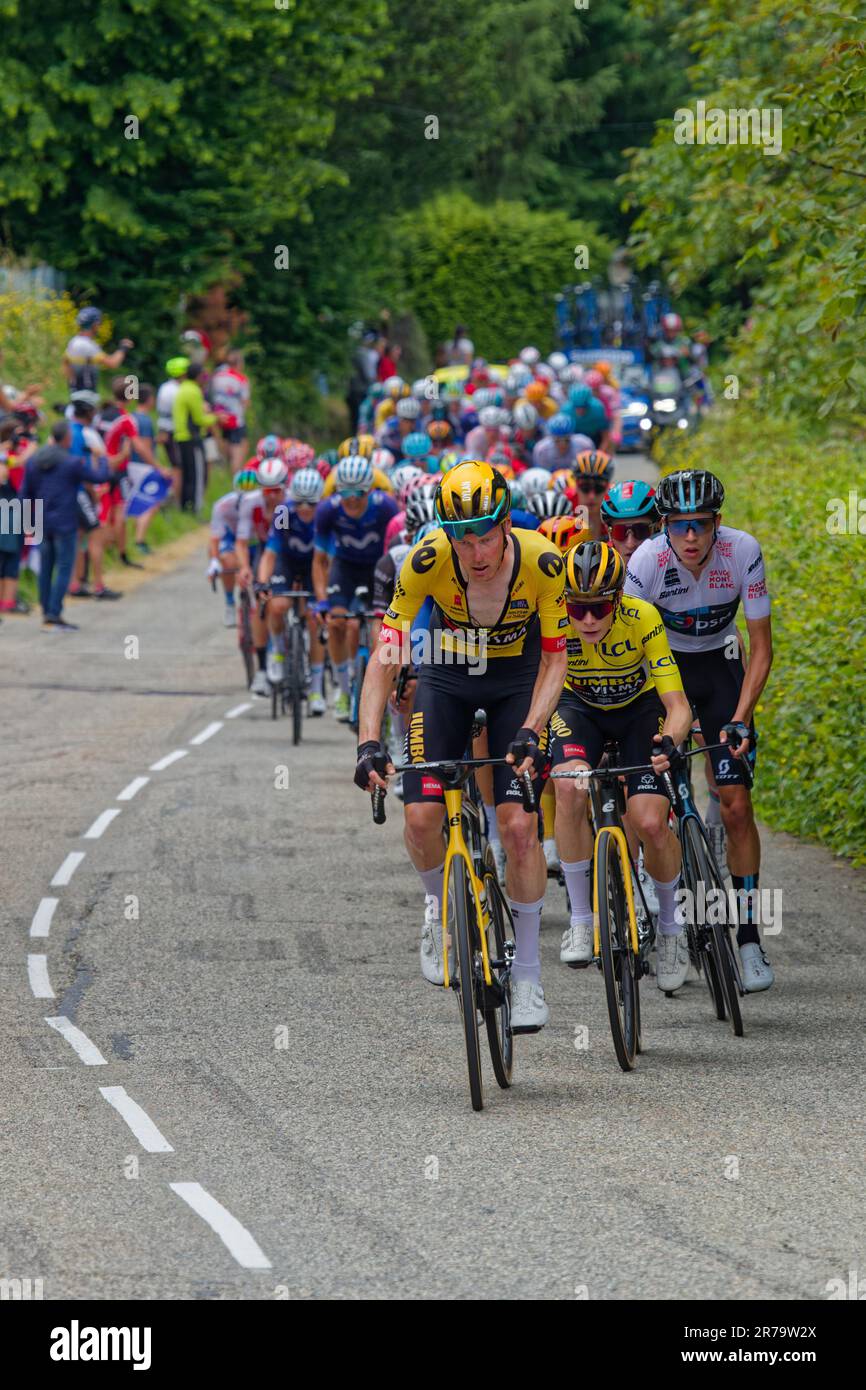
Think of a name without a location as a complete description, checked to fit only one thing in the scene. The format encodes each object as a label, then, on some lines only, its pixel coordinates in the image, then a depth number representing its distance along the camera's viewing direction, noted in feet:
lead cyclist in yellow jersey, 25.64
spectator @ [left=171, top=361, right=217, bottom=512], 96.63
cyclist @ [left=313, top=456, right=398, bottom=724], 49.34
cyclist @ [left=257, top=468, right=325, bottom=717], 53.93
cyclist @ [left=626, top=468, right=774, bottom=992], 29.25
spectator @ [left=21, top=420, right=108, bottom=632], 74.74
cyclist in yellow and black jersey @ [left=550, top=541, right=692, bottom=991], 27.61
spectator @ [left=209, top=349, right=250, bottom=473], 107.45
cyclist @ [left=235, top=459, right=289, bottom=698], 57.00
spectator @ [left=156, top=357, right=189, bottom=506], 96.68
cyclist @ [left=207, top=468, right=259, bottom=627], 60.09
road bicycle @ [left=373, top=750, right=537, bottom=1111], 24.45
